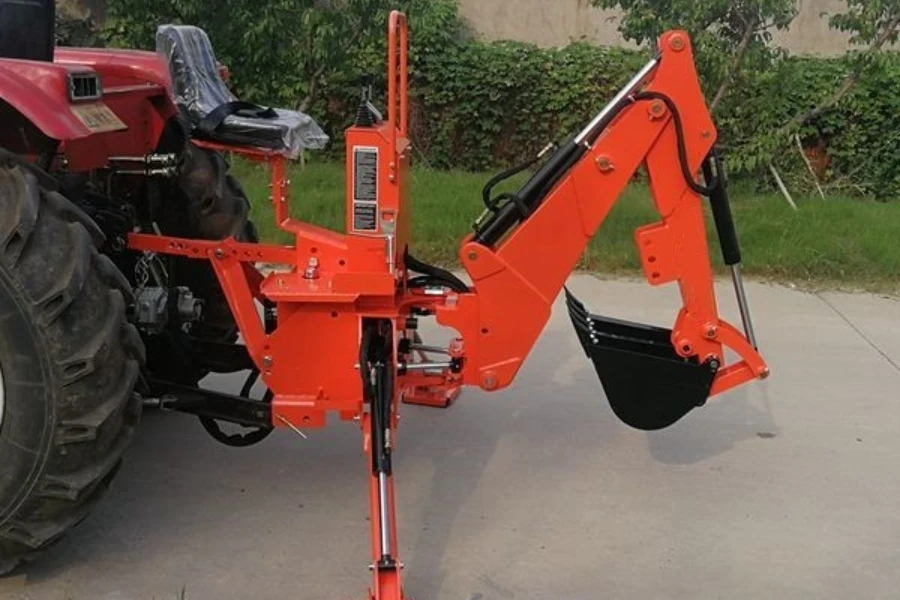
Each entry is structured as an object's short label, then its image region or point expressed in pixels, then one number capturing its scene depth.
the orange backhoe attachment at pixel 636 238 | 3.54
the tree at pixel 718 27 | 7.95
